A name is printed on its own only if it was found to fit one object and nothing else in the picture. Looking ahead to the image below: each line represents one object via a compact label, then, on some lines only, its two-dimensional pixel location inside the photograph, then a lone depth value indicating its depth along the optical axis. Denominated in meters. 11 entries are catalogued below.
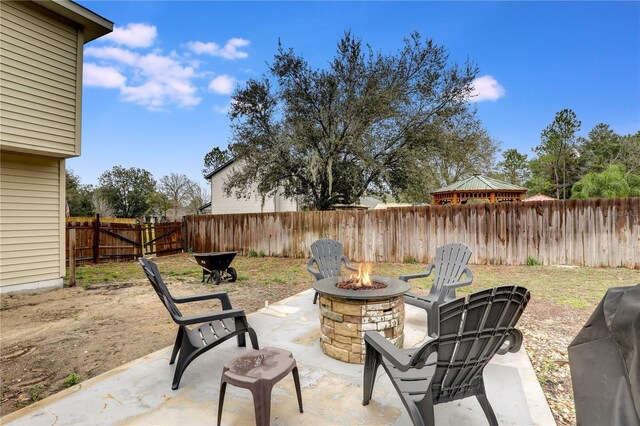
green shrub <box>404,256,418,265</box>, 9.01
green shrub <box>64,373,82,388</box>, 2.74
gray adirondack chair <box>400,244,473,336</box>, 3.37
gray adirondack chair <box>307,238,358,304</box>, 4.78
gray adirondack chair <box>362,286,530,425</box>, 1.67
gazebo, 11.26
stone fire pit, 2.76
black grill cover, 0.90
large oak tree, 12.12
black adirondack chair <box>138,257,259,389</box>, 2.43
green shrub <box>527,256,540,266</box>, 7.92
